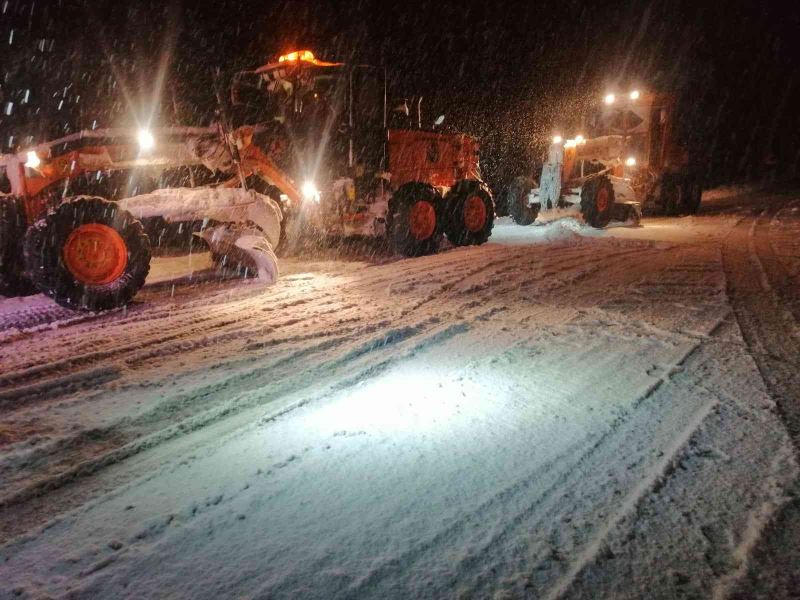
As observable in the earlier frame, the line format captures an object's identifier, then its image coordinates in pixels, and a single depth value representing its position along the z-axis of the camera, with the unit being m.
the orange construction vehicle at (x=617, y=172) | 13.20
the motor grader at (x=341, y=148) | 8.54
